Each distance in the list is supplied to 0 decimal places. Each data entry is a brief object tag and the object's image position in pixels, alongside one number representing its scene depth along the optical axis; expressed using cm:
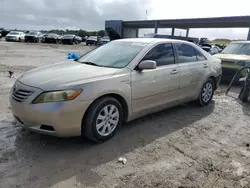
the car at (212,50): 1938
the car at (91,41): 3744
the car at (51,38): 3497
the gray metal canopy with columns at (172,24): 3034
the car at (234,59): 812
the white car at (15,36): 3164
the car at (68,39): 3606
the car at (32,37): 3262
